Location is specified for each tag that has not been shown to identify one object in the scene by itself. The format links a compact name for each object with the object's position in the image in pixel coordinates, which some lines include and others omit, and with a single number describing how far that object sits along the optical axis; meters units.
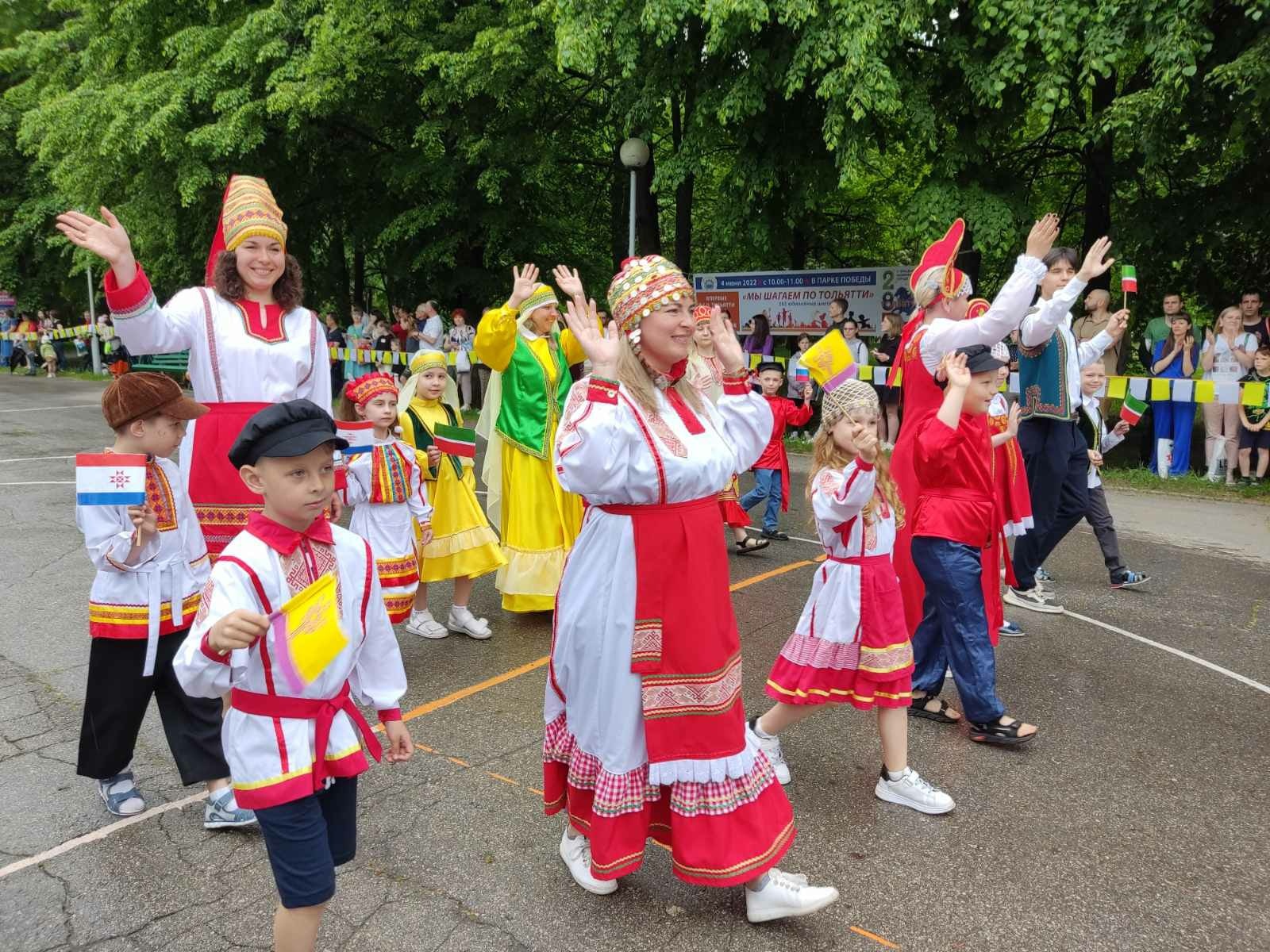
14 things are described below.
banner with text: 14.12
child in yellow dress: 5.73
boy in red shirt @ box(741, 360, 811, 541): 7.73
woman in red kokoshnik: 4.36
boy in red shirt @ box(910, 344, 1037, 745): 4.15
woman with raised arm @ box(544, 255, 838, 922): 2.90
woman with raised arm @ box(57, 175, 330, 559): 3.91
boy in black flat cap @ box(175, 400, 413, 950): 2.39
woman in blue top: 10.88
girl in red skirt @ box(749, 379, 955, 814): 3.71
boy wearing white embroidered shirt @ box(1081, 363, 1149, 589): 6.32
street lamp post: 14.26
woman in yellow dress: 5.93
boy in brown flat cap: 3.46
